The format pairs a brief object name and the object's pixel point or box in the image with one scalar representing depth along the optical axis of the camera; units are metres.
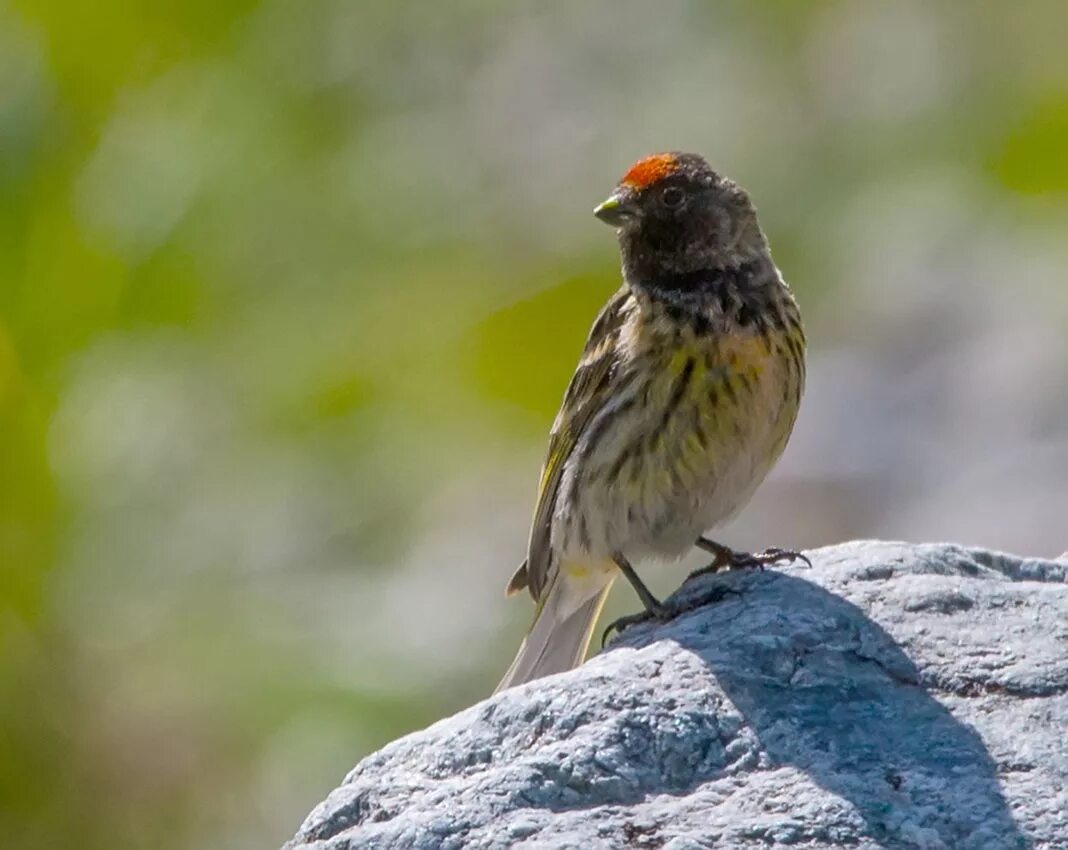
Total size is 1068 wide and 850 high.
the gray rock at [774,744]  8.33
